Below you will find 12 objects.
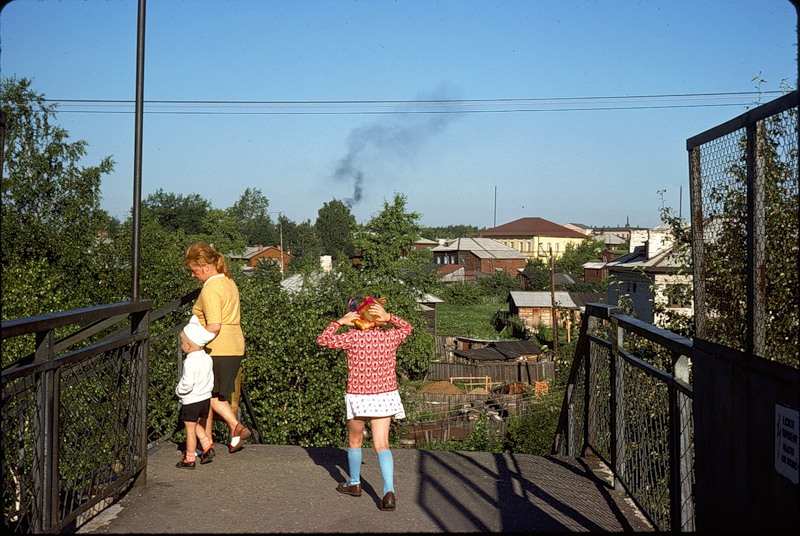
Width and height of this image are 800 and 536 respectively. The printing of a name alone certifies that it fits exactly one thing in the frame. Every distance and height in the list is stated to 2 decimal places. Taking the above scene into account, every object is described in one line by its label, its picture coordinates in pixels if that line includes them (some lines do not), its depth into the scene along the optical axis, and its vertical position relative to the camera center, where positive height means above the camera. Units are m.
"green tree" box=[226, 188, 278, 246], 136.50 +10.77
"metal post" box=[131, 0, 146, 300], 5.27 +0.81
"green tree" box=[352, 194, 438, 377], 37.67 +1.72
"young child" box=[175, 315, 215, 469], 5.85 -0.70
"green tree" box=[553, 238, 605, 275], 103.44 +3.31
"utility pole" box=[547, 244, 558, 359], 45.12 -2.28
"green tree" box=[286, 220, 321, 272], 121.35 +6.31
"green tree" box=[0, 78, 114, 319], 32.53 +3.23
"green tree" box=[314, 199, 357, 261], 127.19 +8.64
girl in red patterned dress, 5.17 -0.59
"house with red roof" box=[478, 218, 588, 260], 144.62 +8.29
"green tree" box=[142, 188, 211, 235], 108.94 +9.59
